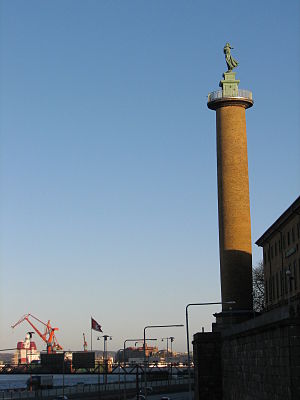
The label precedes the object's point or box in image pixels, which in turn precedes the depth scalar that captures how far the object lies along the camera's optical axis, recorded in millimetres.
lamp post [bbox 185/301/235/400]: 66312
